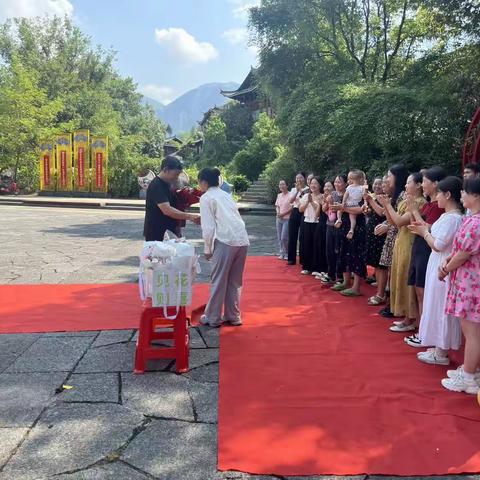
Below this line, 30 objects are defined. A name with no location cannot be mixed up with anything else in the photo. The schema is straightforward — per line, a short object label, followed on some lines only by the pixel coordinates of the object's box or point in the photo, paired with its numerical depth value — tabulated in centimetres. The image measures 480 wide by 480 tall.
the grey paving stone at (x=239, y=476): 222
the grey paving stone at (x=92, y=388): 297
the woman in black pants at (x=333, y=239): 586
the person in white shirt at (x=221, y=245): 422
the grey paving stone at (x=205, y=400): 277
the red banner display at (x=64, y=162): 2500
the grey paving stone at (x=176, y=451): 226
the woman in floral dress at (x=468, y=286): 298
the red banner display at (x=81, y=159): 2491
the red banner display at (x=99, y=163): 2475
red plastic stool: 338
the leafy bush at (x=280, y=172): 1698
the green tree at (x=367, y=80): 993
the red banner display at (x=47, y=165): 2508
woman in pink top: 781
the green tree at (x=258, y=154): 2466
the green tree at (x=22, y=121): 2523
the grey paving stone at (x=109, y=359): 344
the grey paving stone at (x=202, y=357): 357
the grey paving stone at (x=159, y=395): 282
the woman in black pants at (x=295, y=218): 729
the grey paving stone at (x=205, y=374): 329
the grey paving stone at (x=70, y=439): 226
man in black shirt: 420
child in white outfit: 541
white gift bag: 331
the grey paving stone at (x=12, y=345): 360
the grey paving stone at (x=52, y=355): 346
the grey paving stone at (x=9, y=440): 235
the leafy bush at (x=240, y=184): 2378
